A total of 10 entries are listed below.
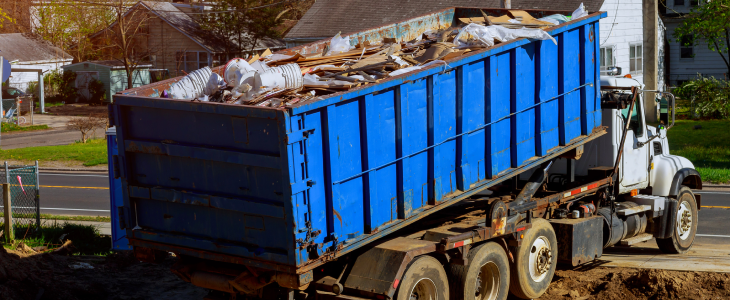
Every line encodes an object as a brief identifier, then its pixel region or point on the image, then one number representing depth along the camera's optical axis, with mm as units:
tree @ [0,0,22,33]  61350
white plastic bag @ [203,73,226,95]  7246
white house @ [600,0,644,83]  28094
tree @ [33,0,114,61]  52344
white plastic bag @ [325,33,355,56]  9234
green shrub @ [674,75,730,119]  29594
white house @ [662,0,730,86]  38531
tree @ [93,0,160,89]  47031
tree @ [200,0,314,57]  44938
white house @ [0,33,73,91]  48750
